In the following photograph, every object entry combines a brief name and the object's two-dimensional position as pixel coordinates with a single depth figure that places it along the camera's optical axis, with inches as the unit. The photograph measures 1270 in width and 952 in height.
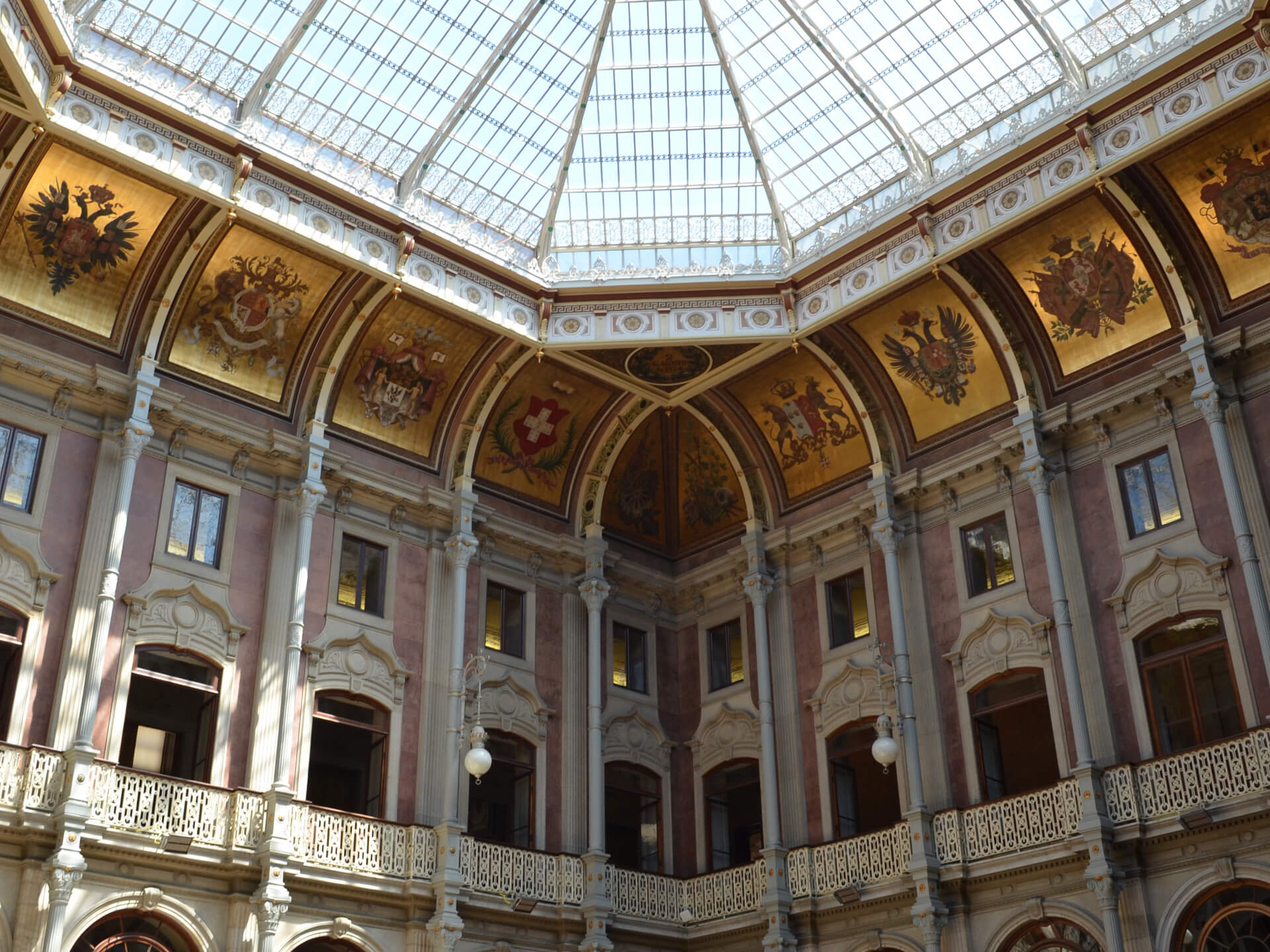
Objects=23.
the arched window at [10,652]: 724.0
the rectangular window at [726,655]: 1008.9
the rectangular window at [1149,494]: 800.9
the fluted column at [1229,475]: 717.9
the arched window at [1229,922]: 670.5
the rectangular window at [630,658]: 1016.9
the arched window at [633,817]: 970.7
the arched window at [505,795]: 915.4
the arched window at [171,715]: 786.8
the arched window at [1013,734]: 834.8
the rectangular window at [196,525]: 823.7
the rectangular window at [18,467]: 759.7
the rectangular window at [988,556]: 874.1
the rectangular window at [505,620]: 952.9
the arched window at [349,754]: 849.5
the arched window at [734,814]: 964.6
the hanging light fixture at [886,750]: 816.3
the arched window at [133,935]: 694.5
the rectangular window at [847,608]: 943.0
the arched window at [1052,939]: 739.4
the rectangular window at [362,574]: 890.7
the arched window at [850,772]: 900.0
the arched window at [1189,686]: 741.3
